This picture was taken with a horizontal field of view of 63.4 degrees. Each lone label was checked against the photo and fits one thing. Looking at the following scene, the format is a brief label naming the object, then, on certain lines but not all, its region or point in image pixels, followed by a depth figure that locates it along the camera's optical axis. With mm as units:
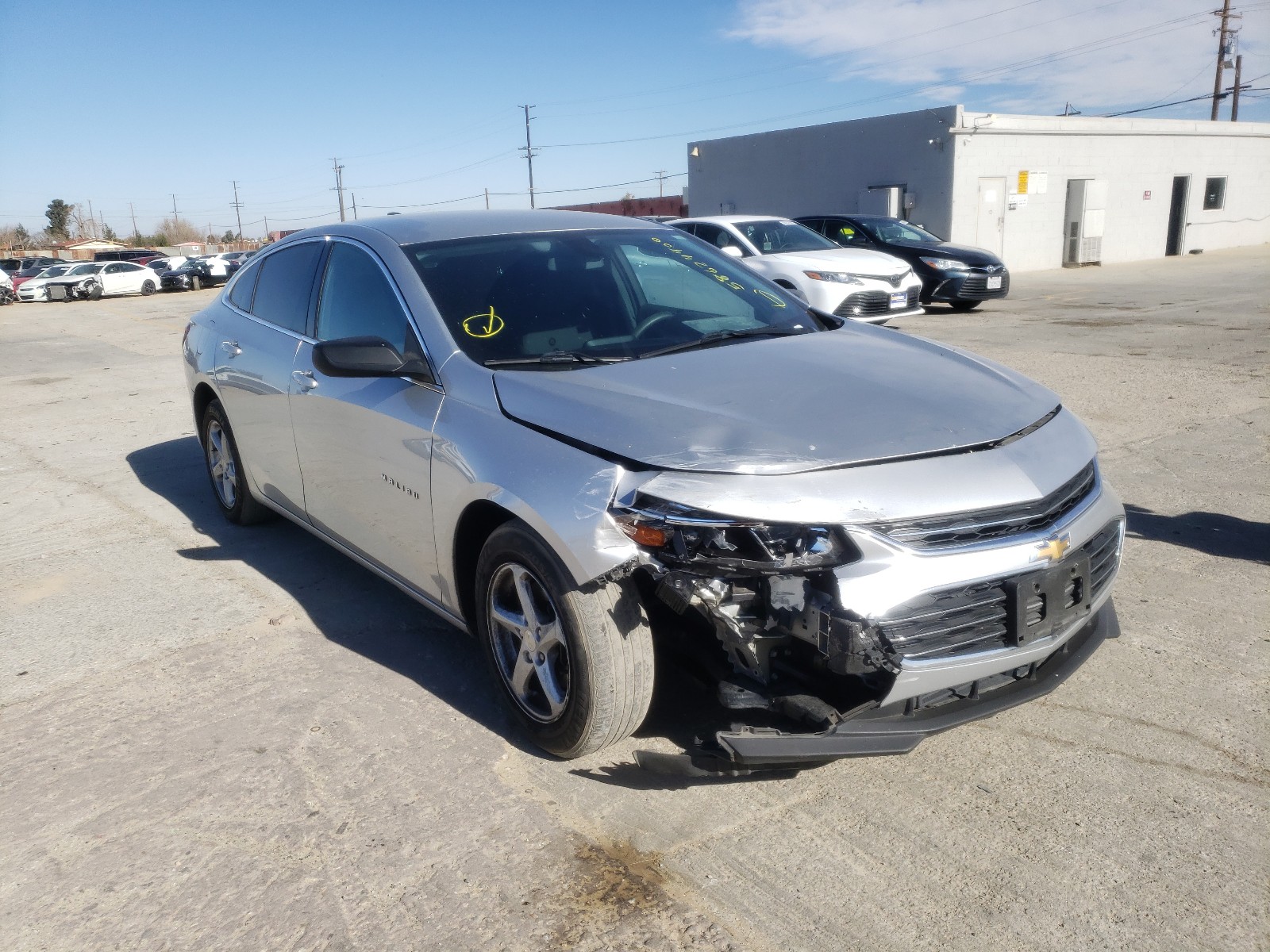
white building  26453
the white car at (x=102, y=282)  30922
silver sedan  2607
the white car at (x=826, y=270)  12359
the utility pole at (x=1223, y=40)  48156
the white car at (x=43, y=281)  31188
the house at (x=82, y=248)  71000
